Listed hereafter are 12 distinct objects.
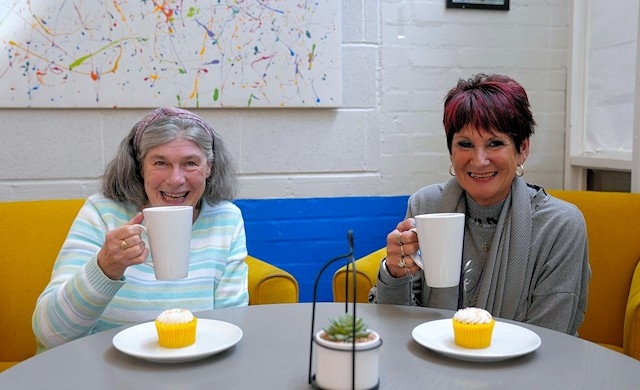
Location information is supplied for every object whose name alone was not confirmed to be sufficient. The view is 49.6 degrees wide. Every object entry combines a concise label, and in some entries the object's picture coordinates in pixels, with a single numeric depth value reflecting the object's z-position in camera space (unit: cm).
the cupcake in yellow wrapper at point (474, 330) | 113
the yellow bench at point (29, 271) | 207
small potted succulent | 96
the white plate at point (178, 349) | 111
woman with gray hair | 149
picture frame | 295
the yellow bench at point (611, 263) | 231
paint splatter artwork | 256
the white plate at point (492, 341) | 110
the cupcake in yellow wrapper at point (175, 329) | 114
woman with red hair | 167
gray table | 102
